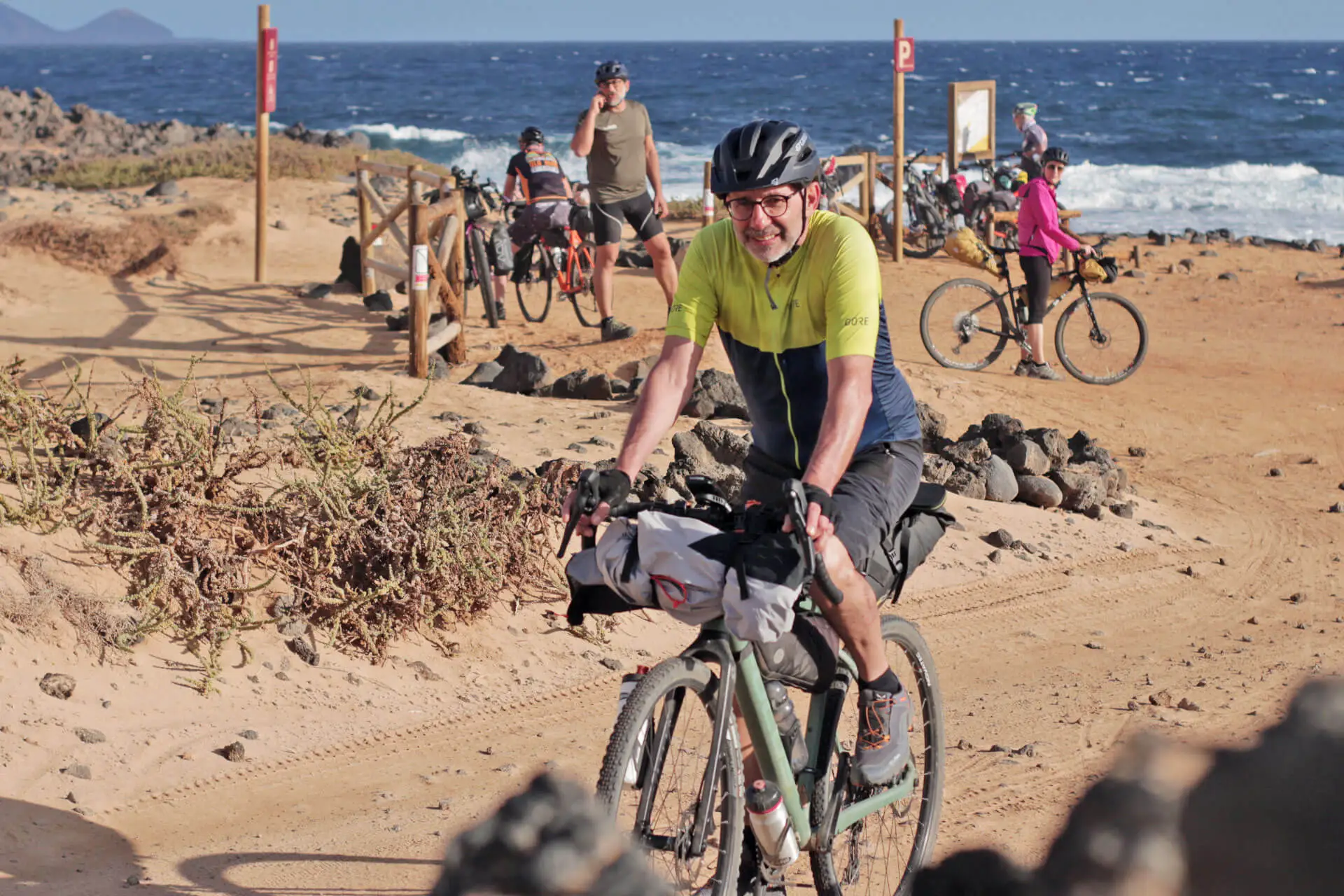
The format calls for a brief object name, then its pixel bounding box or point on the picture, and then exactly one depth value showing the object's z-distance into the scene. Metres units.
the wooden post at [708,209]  17.12
